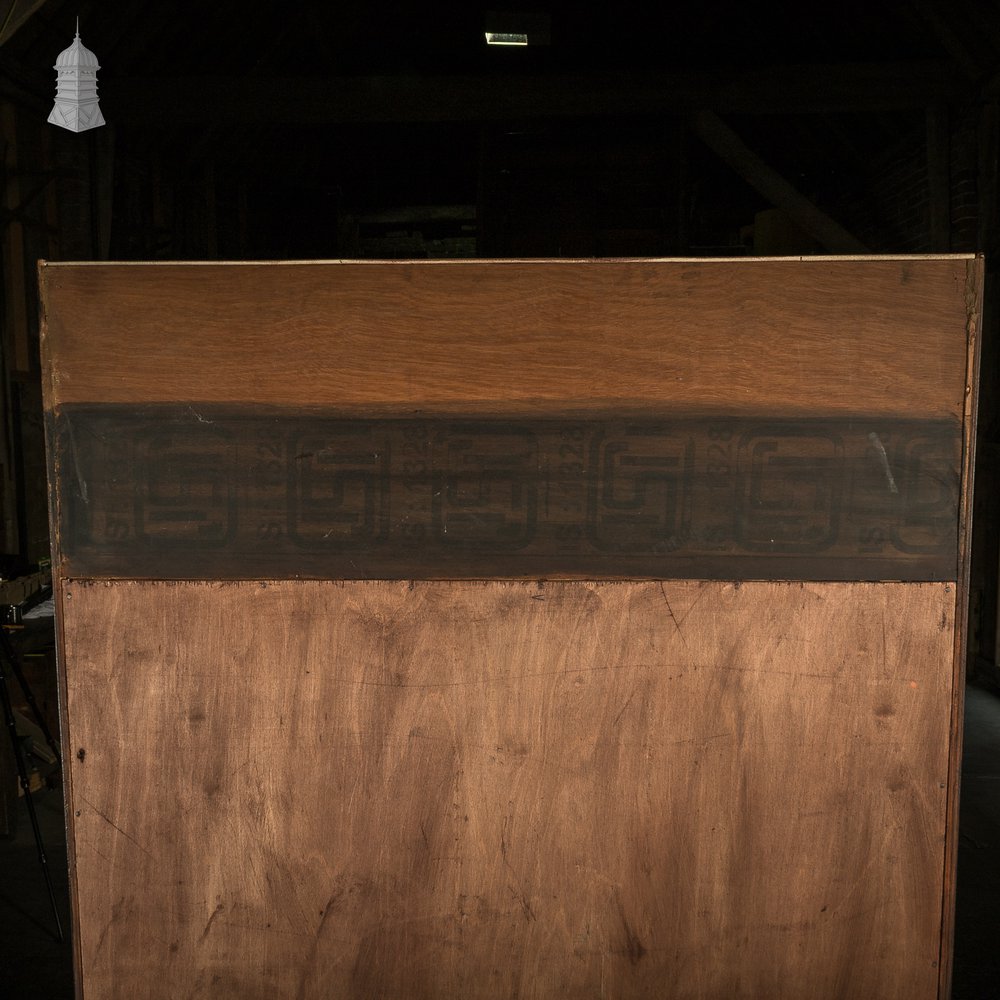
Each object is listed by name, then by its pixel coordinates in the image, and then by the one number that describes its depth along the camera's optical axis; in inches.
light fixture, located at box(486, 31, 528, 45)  240.4
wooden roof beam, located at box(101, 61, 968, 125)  214.8
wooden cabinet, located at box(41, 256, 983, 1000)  50.9
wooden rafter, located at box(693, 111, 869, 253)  213.5
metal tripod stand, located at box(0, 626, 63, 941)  99.8
